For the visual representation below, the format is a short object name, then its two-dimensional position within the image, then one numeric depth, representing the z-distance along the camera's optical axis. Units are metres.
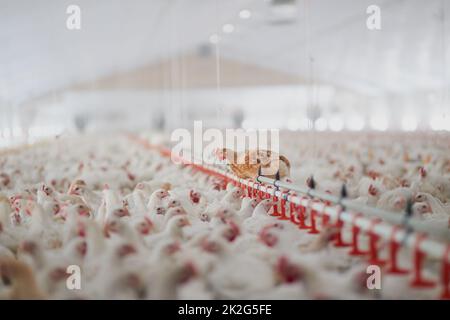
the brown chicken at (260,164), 5.23
